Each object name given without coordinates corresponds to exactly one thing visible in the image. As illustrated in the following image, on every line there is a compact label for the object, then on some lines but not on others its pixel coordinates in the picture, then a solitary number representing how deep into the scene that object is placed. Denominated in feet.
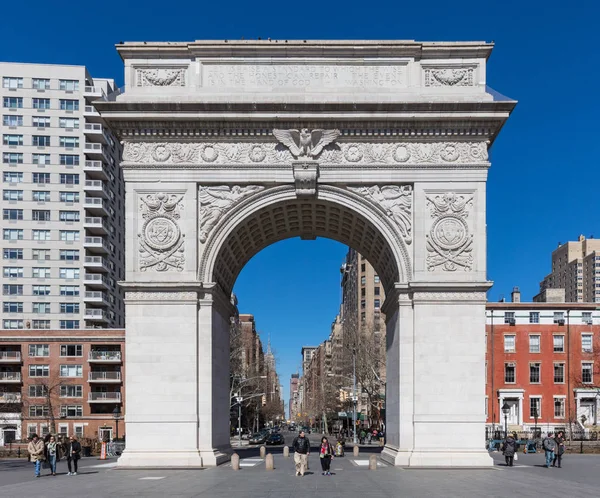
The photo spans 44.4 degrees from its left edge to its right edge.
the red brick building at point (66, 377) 247.70
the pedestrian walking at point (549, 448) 110.52
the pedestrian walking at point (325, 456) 93.09
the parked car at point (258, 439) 221.27
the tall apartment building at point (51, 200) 285.02
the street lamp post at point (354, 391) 197.94
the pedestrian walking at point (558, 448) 113.19
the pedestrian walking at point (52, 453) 99.61
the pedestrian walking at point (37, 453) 96.73
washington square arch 102.94
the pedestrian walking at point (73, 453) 99.66
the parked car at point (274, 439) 206.28
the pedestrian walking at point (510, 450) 111.65
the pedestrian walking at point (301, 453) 91.76
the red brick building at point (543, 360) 234.58
